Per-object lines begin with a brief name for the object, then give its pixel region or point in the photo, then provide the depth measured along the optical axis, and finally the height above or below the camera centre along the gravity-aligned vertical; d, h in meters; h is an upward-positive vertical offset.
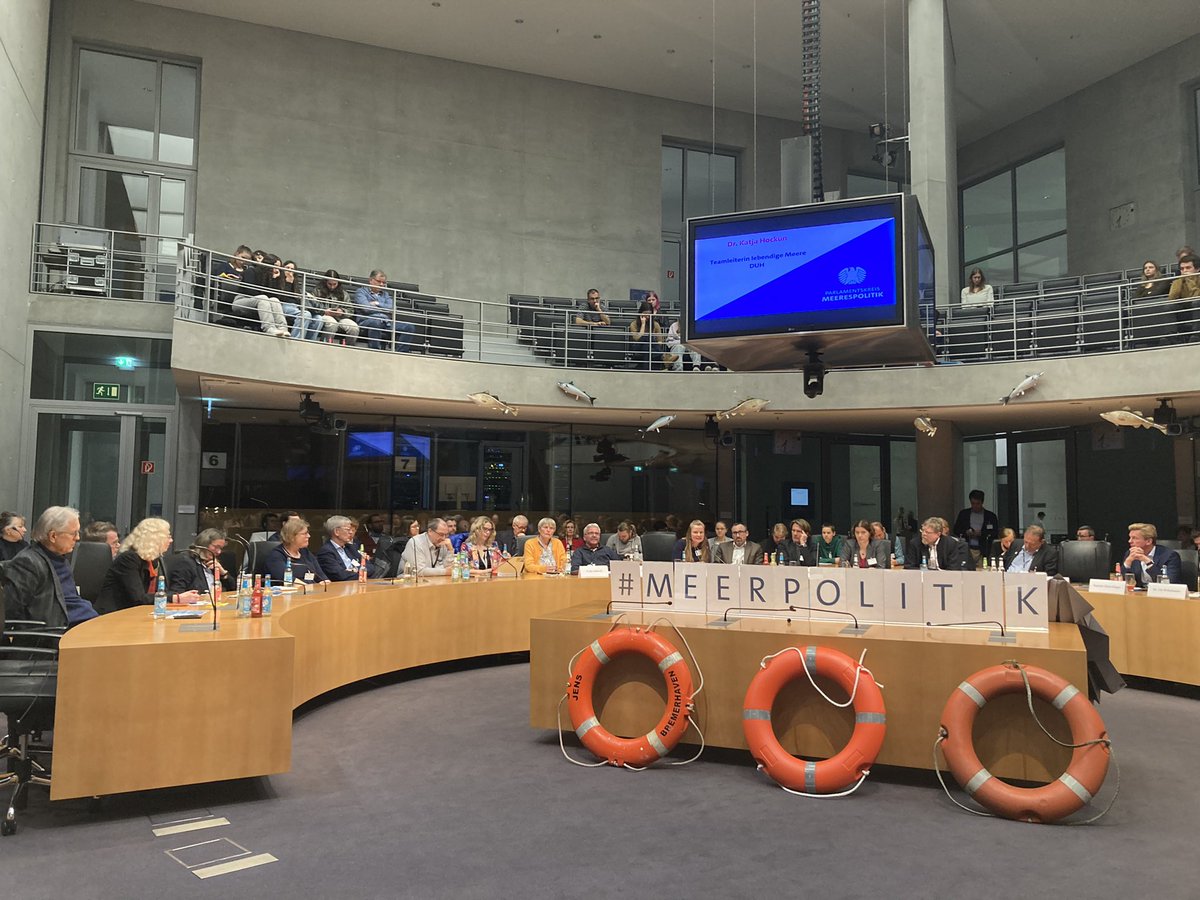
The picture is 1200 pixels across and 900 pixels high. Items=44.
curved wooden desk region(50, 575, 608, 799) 4.39 -0.95
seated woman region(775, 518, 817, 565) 11.36 -0.39
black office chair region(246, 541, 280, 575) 8.42 -0.45
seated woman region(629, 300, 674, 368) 13.85 +2.67
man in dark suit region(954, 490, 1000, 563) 14.06 -0.12
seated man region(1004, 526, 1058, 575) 9.21 -0.36
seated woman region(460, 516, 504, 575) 9.47 -0.37
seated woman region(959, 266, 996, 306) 13.37 +3.25
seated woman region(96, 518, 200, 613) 6.06 -0.41
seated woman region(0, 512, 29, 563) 8.17 -0.25
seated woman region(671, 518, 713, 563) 10.30 -0.39
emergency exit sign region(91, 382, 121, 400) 12.08 +1.47
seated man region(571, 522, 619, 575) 10.03 -0.44
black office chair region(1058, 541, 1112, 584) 9.77 -0.43
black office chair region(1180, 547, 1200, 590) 8.89 -0.45
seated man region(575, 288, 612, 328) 14.09 +2.99
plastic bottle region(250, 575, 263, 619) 5.72 -0.58
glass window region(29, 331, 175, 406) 11.88 +1.76
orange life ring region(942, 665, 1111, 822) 4.53 -1.15
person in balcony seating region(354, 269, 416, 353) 12.33 +2.56
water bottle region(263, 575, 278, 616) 5.88 -0.58
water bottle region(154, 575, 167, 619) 5.42 -0.57
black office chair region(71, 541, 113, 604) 7.92 -0.50
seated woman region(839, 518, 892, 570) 10.05 -0.38
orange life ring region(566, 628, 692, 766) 5.57 -1.13
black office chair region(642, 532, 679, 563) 11.34 -0.40
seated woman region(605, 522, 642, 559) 10.70 -0.34
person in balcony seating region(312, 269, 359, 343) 11.63 +2.58
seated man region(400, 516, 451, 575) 9.12 -0.38
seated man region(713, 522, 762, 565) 10.54 -0.40
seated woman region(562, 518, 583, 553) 10.77 -0.33
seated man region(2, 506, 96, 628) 5.06 -0.37
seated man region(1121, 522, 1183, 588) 8.52 -0.36
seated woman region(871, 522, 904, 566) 10.71 -0.24
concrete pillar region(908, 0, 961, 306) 13.91 +5.73
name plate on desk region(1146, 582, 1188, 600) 7.64 -0.58
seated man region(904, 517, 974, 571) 9.47 -0.32
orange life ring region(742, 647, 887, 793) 5.02 -1.15
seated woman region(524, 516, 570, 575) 9.56 -0.42
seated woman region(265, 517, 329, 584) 7.55 -0.37
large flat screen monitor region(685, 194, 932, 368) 6.36 +1.65
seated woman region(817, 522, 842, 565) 11.34 -0.37
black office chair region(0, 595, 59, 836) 4.35 -0.90
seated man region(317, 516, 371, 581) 8.26 -0.38
